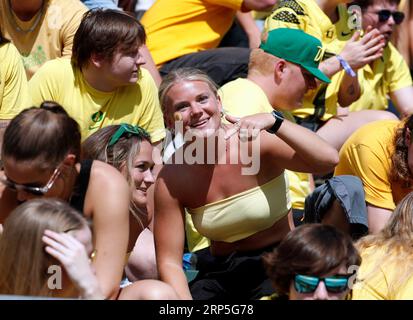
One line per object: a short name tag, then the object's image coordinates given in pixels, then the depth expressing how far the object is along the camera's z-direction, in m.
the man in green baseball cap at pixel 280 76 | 9.77
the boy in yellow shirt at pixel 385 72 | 12.12
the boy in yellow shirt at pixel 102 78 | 9.48
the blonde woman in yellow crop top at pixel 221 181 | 8.34
